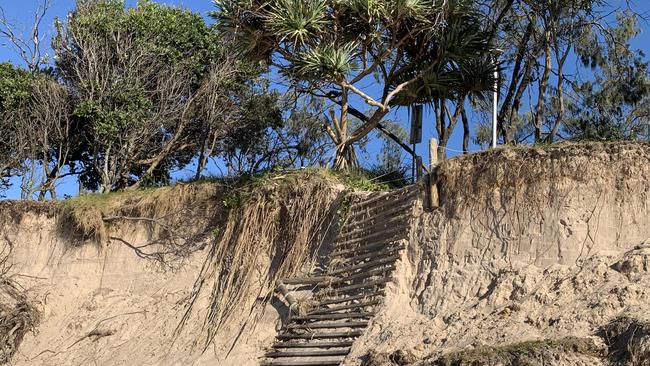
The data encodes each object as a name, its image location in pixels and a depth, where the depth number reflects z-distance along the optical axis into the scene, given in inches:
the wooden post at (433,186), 628.1
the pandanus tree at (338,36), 738.2
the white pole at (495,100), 738.1
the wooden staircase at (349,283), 618.2
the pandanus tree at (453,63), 772.0
